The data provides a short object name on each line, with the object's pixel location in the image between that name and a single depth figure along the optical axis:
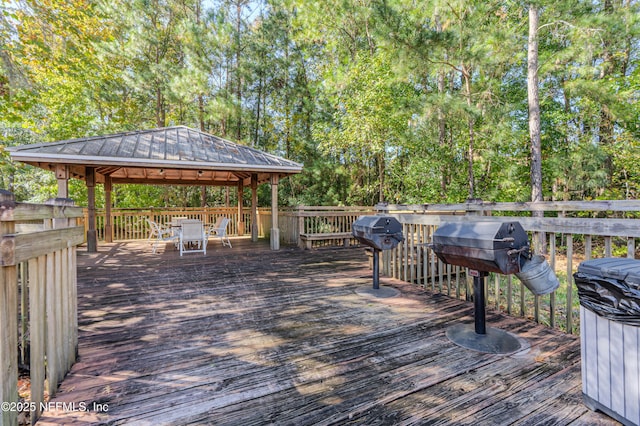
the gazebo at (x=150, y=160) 6.02
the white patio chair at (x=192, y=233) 6.70
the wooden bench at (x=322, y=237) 7.80
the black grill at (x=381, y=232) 3.58
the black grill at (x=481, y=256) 2.12
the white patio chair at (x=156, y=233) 6.75
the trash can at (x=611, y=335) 1.36
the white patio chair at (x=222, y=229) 8.00
